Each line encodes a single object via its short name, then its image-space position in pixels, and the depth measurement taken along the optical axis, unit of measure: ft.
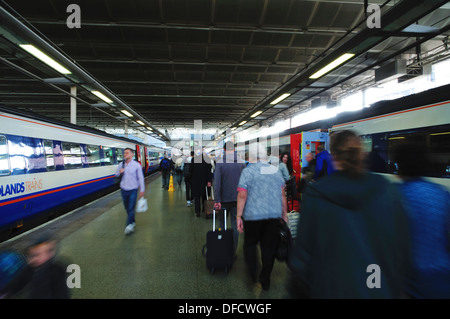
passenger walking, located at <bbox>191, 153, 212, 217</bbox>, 20.36
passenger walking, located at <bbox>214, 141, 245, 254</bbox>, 12.62
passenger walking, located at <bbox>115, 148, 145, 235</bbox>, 15.84
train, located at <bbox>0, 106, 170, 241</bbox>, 15.99
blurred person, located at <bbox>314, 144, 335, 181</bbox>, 19.55
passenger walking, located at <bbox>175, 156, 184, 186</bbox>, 34.83
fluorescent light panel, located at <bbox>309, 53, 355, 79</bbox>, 18.25
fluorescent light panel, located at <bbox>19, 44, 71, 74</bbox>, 16.55
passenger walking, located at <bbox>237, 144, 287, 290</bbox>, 9.22
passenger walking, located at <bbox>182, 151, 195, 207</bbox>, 24.25
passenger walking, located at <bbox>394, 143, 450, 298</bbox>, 5.22
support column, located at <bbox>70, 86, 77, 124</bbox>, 33.50
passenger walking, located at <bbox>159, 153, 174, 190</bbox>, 35.60
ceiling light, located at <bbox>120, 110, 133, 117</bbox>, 41.29
